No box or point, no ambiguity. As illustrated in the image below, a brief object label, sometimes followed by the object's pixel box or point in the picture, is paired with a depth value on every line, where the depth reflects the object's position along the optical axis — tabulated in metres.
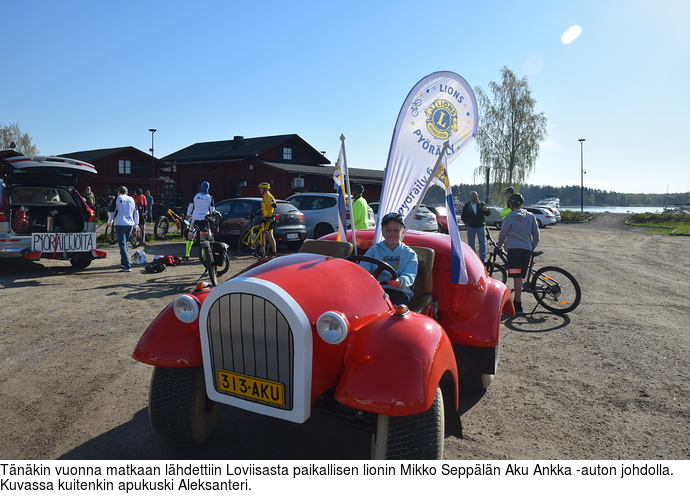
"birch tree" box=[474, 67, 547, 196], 43.81
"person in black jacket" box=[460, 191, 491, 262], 10.92
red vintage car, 2.48
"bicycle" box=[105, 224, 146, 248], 14.68
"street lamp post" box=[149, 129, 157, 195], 38.30
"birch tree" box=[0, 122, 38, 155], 55.41
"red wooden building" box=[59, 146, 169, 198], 37.88
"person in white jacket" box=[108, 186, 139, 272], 9.99
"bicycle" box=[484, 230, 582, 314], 6.99
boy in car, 3.77
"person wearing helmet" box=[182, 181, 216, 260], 9.80
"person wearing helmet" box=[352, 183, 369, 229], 8.48
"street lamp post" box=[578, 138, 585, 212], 53.67
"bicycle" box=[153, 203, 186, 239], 16.70
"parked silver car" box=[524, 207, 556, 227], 32.09
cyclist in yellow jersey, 11.76
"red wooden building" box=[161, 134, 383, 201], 30.86
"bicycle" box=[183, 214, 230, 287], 9.31
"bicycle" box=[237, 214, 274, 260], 11.99
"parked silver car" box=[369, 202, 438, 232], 18.78
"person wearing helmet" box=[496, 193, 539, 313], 7.00
